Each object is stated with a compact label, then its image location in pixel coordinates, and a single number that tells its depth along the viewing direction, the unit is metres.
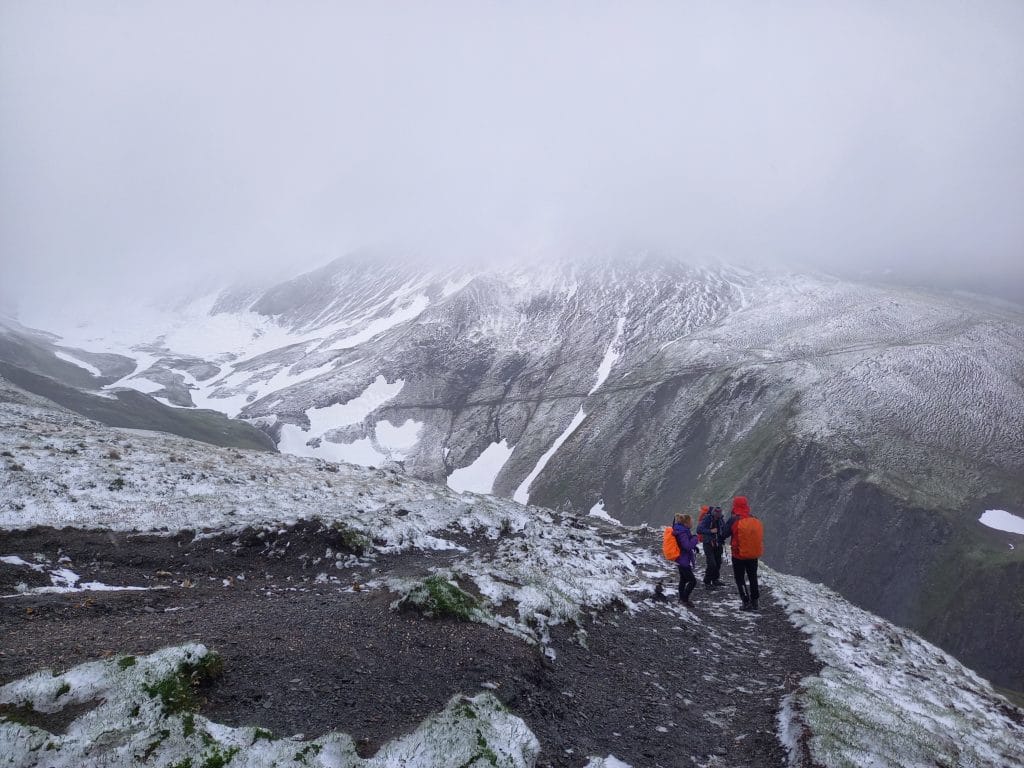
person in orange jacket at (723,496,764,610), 18.28
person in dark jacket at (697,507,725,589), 21.94
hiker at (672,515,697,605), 18.92
